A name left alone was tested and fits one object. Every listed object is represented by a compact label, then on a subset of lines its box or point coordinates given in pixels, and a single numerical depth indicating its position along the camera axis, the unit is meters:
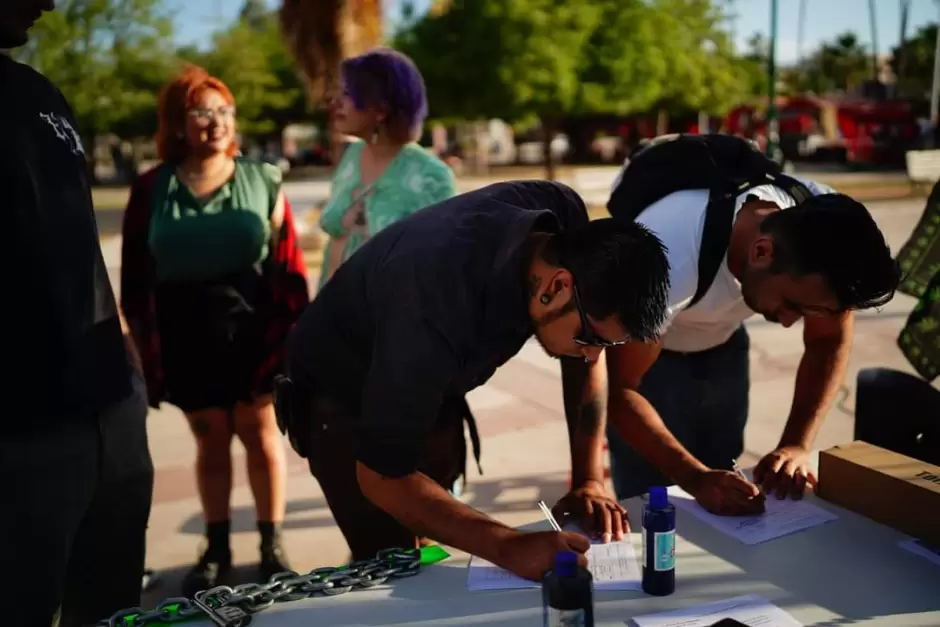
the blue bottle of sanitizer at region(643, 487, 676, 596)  1.72
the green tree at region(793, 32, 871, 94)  61.17
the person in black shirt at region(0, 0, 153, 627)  1.56
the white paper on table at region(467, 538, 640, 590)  1.77
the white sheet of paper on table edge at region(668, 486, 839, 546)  2.03
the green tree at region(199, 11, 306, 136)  28.64
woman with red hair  2.97
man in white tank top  1.94
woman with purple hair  2.96
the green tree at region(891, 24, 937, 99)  37.31
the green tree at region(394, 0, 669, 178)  15.84
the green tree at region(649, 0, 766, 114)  19.66
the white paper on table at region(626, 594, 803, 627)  1.62
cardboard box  1.96
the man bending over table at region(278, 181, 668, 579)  1.55
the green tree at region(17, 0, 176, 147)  18.66
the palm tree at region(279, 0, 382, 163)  8.79
